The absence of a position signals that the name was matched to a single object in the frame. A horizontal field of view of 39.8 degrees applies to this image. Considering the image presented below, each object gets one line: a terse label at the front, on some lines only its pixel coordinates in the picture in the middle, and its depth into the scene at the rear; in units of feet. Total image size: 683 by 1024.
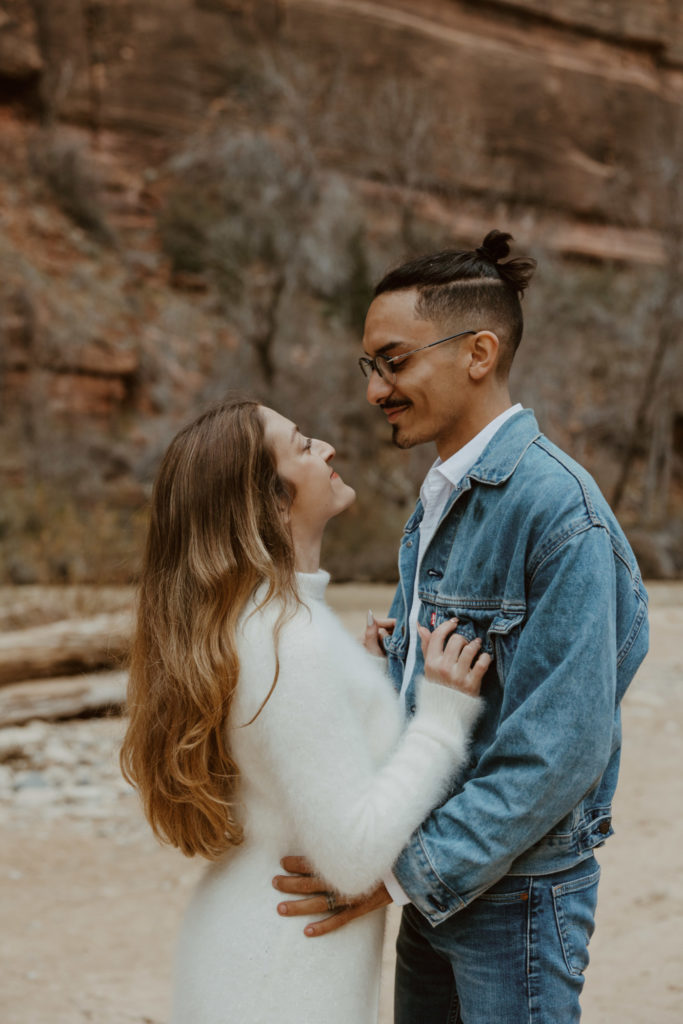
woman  5.30
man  5.06
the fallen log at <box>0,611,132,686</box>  23.09
